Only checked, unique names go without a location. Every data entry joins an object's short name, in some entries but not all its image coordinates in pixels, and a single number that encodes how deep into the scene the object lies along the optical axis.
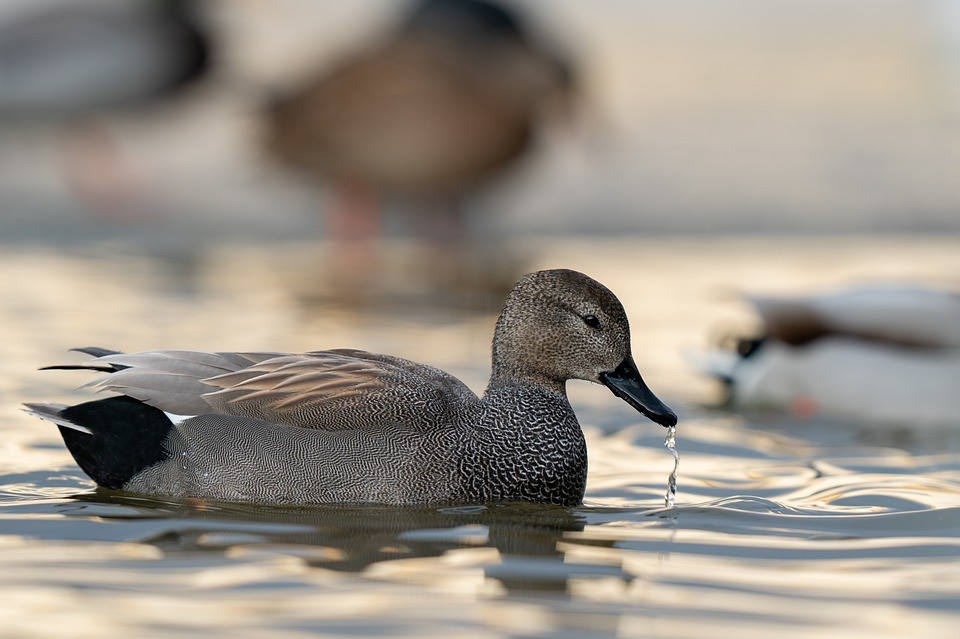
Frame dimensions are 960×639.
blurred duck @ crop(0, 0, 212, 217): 26.72
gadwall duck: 9.63
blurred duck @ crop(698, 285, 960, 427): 14.00
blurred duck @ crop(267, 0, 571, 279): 24.66
